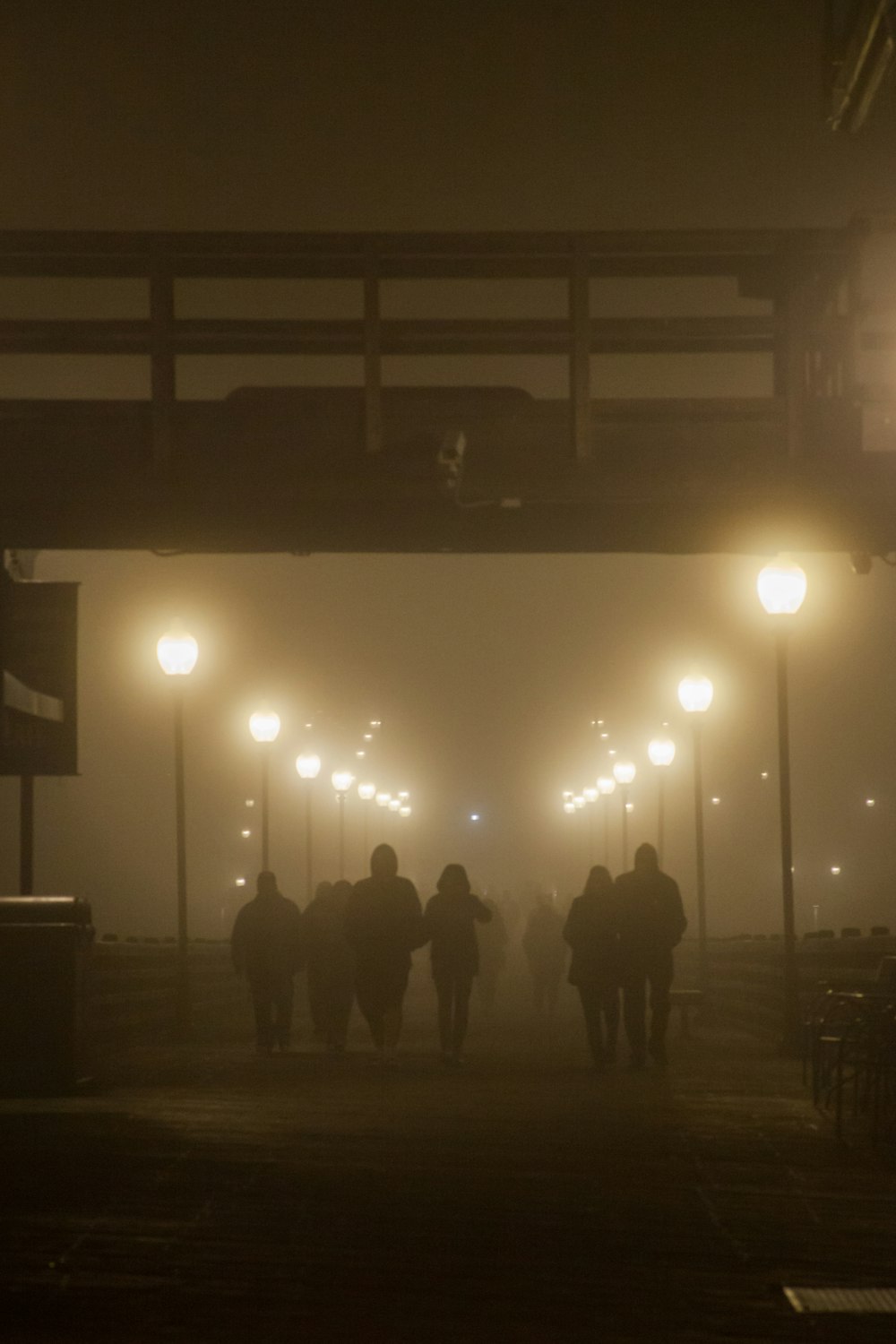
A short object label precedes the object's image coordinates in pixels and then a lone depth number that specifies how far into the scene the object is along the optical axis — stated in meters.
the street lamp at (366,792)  77.31
